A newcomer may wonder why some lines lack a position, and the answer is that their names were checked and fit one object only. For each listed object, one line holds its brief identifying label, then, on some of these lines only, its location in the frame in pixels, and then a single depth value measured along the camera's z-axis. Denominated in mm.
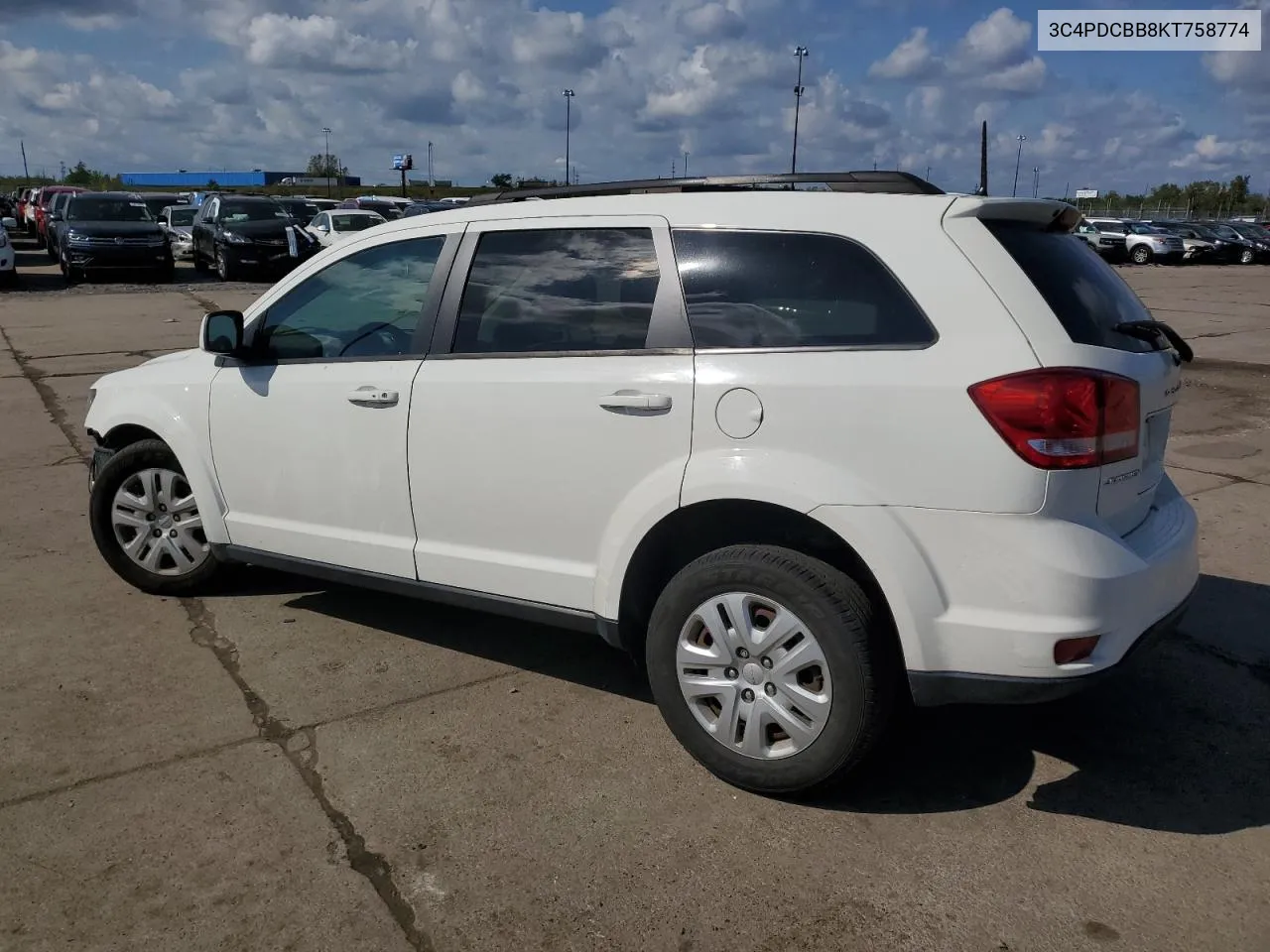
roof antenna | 4370
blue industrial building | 126250
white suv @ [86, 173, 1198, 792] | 2922
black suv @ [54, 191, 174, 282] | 22109
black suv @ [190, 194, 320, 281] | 23016
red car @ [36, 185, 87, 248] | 30844
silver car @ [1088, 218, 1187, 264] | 38844
